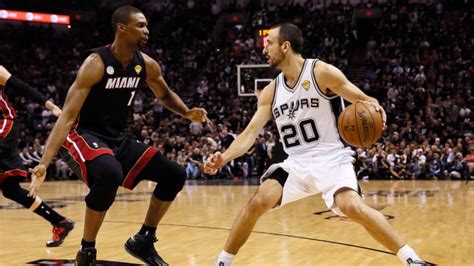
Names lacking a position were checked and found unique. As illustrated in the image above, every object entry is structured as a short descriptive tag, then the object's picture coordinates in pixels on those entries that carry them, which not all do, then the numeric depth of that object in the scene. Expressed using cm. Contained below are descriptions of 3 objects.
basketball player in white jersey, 455
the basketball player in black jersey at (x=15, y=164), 666
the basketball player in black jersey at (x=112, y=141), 486
